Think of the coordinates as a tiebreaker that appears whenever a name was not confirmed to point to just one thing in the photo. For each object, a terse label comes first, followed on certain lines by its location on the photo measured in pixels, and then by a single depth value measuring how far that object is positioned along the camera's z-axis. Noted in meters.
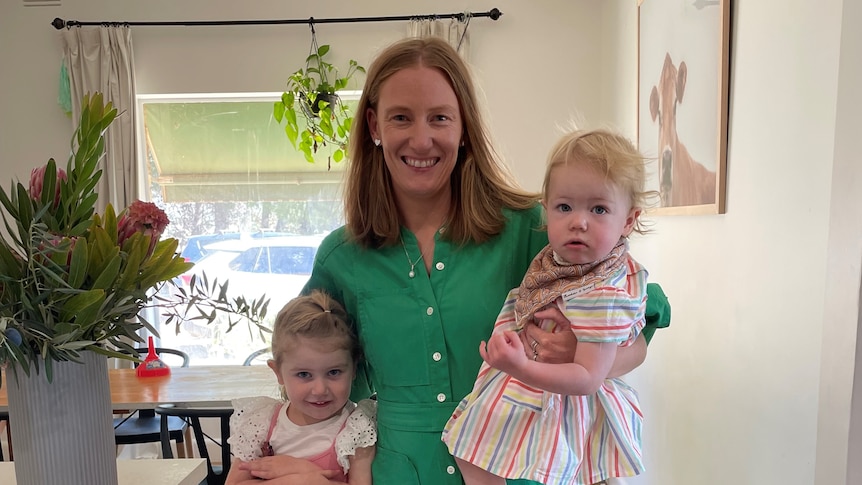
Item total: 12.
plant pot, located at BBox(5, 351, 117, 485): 0.77
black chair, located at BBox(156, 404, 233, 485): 2.21
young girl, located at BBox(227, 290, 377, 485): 1.13
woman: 1.08
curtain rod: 3.26
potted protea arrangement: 0.71
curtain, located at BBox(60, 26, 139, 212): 3.35
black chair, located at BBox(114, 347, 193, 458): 2.76
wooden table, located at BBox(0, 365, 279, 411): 2.41
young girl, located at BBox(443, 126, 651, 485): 0.92
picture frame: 1.53
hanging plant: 3.24
